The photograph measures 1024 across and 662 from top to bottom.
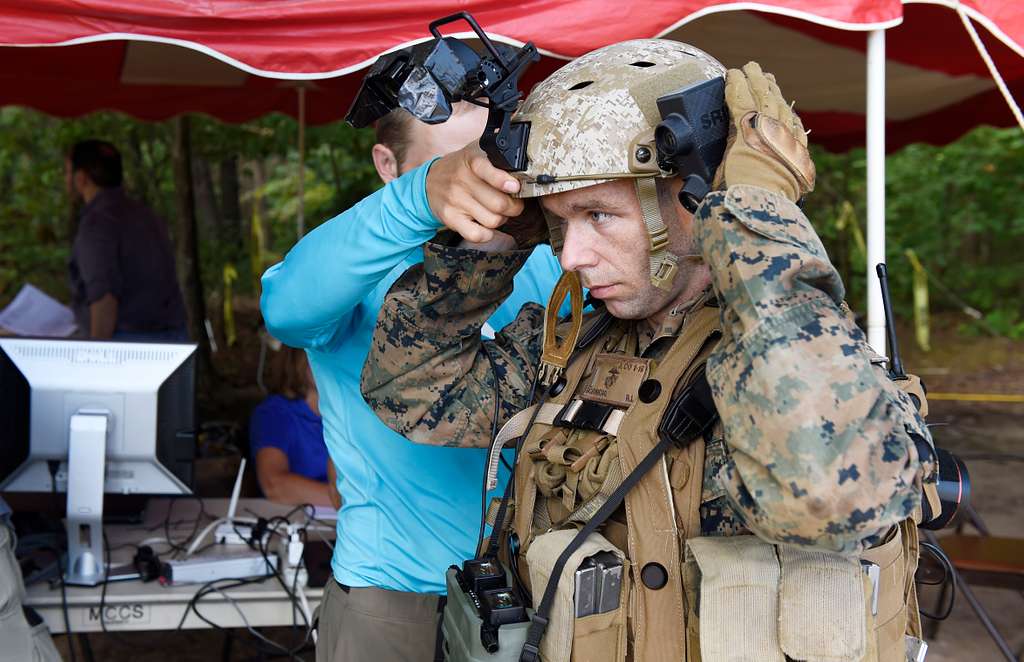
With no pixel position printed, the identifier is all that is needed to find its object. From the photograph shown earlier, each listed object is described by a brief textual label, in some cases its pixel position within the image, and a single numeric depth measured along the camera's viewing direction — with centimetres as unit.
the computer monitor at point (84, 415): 274
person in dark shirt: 543
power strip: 274
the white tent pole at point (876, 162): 265
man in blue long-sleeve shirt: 189
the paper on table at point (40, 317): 559
